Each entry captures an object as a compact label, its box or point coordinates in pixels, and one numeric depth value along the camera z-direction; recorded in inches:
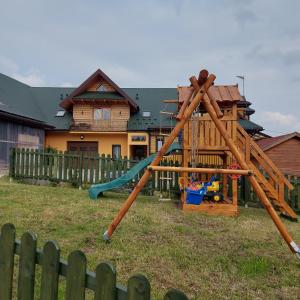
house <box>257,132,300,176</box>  802.2
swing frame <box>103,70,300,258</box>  211.3
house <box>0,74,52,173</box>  748.0
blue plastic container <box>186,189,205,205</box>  355.9
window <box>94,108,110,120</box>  1106.1
